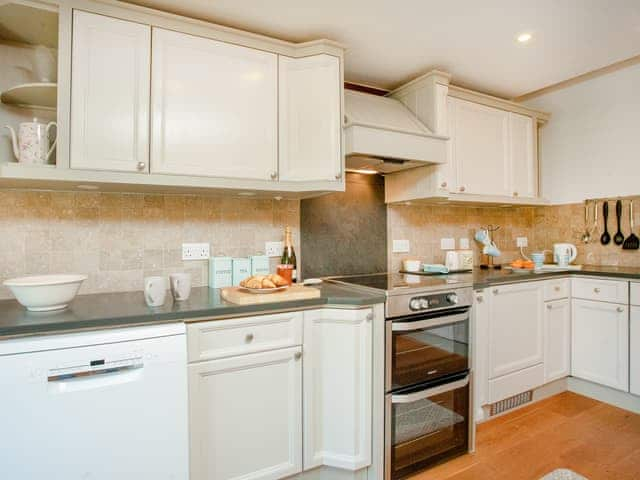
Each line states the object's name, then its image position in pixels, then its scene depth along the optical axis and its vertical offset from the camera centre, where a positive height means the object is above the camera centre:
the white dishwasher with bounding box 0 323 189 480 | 1.18 -0.59
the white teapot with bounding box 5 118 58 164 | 1.50 +0.38
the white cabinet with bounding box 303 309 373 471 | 1.68 -0.70
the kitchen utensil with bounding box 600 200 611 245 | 2.89 +0.11
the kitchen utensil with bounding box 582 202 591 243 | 3.01 +0.11
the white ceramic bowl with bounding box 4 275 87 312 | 1.32 -0.21
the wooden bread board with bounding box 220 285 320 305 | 1.57 -0.26
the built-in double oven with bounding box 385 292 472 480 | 1.77 -0.75
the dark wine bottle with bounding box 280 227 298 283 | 2.20 -0.09
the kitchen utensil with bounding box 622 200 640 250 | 2.73 +0.00
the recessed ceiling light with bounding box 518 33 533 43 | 2.05 +1.15
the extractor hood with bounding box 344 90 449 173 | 2.03 +0.59
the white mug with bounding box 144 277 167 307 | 1.49 -0.22
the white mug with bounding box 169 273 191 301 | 1.62 -0.22
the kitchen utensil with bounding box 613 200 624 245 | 2.81 +0.07
